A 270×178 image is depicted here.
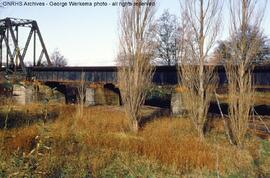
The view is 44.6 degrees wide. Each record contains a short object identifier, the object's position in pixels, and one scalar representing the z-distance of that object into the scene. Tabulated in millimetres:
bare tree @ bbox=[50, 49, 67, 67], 82125
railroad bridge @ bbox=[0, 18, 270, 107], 15187
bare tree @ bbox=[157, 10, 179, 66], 44656
